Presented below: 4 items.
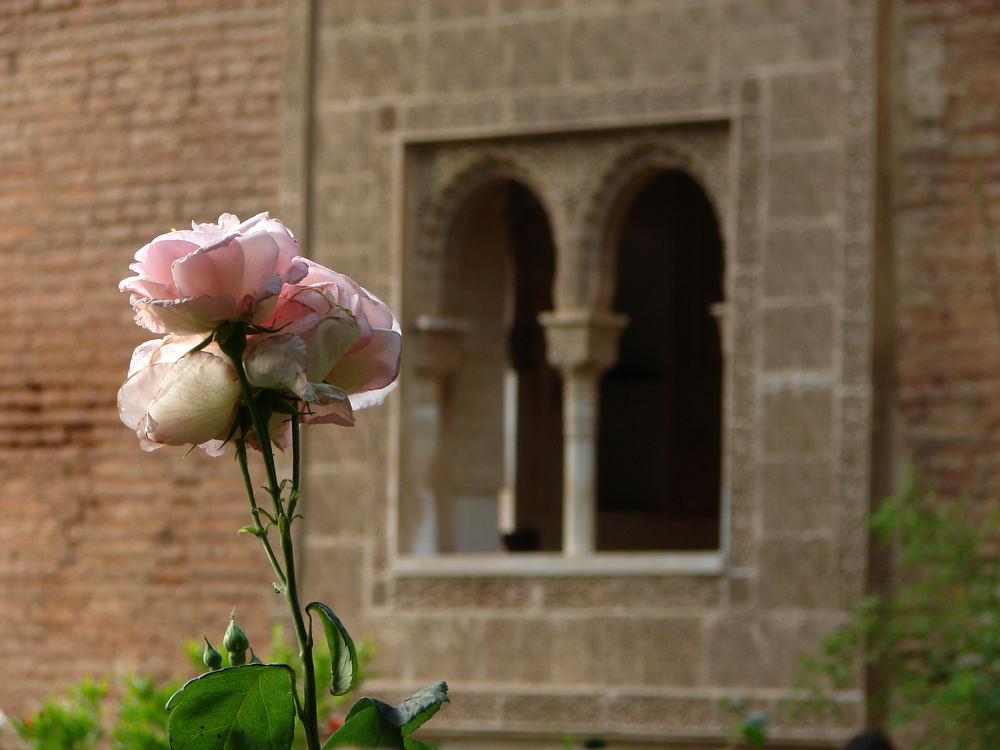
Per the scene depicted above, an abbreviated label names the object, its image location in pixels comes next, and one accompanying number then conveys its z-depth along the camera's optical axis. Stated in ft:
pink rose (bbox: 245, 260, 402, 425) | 9.62
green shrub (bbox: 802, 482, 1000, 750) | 41.13
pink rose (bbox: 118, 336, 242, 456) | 9.70
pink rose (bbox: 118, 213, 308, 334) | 9.57
